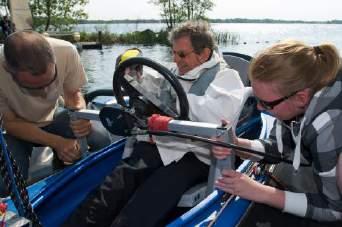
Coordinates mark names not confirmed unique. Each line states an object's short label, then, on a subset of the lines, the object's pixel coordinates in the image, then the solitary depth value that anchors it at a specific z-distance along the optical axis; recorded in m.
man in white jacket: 1.91
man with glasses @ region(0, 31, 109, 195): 2.33
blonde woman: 1.50
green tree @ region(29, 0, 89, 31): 29.55
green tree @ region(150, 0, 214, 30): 34.72
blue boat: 1.67
